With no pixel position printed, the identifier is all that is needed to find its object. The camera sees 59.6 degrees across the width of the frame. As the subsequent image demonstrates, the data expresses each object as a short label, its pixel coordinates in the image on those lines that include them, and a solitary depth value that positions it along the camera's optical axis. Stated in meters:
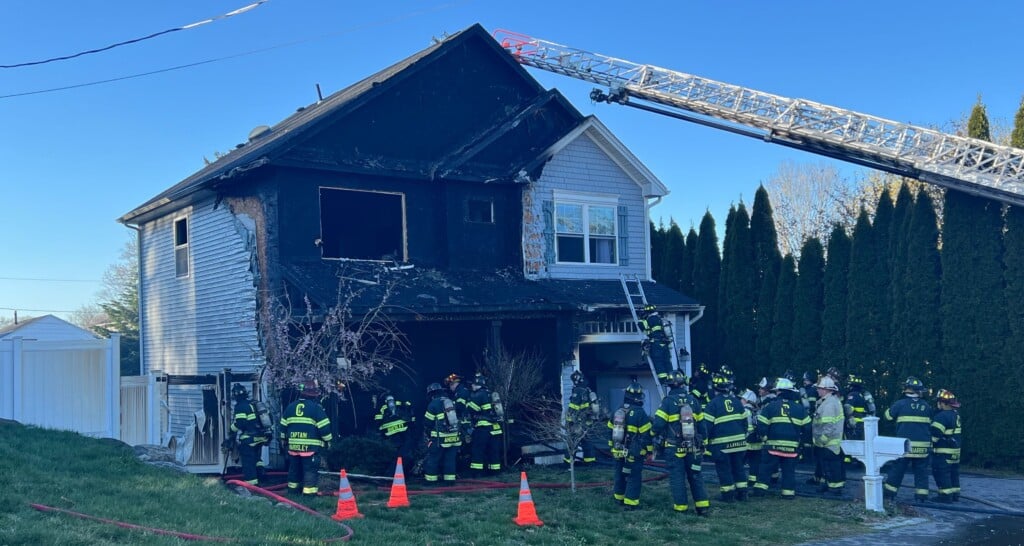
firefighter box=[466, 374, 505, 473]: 14.41
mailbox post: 11.45
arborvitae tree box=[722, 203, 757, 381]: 20.83
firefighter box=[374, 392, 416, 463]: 14.31
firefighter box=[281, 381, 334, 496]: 11.87
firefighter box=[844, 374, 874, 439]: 14.02
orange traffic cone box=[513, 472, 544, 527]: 10.17
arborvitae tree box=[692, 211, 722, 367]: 21.95
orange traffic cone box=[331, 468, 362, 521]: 10.21
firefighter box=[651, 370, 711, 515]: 11.20
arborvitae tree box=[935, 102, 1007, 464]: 15.46
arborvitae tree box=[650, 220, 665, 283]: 24.98
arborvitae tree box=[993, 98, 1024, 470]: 15.09
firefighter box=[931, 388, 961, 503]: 12.30
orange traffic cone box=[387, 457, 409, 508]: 11.28
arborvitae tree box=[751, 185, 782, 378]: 20.34
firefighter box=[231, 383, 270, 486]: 12.54
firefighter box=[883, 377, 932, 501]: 12.12
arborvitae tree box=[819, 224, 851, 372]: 18.34
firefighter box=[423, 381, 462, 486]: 13.57
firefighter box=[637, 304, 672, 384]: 16.28
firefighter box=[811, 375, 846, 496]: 12.77
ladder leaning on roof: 16.69
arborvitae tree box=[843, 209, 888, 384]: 17.53
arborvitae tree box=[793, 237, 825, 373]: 19.03
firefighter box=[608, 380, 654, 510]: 11.42
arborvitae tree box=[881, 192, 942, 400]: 16.38
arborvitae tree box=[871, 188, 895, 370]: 17.38
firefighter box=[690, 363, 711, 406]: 15.79
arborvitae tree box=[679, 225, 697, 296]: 23.83
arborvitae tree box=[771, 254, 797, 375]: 19.70
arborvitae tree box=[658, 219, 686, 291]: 24.31
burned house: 15.62
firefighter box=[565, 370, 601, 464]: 13.30
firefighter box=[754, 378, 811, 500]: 12.52
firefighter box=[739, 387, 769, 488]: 13.04
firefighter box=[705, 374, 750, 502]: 12.24
